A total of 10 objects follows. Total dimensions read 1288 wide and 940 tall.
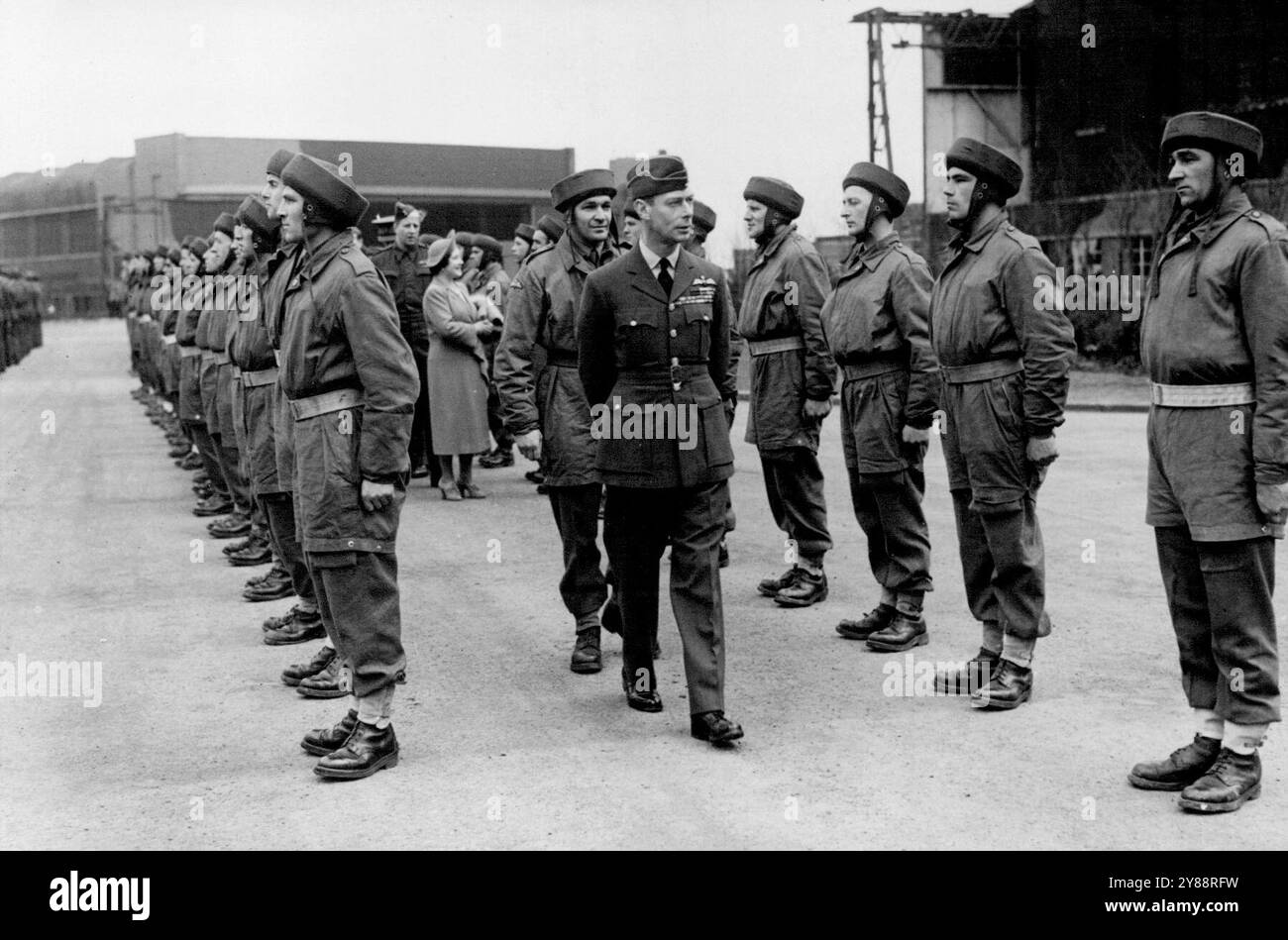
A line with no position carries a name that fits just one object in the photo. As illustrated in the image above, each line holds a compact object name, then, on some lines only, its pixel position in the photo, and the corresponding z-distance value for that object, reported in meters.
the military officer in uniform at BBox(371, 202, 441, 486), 13.80
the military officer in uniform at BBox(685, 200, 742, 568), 10.48
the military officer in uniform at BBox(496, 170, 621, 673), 6.92
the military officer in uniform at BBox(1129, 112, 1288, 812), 4.79
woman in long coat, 12.87
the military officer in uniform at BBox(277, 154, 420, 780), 5.36
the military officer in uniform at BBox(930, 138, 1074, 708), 5.97
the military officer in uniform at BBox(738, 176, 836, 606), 8.09
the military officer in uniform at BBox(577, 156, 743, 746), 5.79
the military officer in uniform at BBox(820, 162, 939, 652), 7.18
